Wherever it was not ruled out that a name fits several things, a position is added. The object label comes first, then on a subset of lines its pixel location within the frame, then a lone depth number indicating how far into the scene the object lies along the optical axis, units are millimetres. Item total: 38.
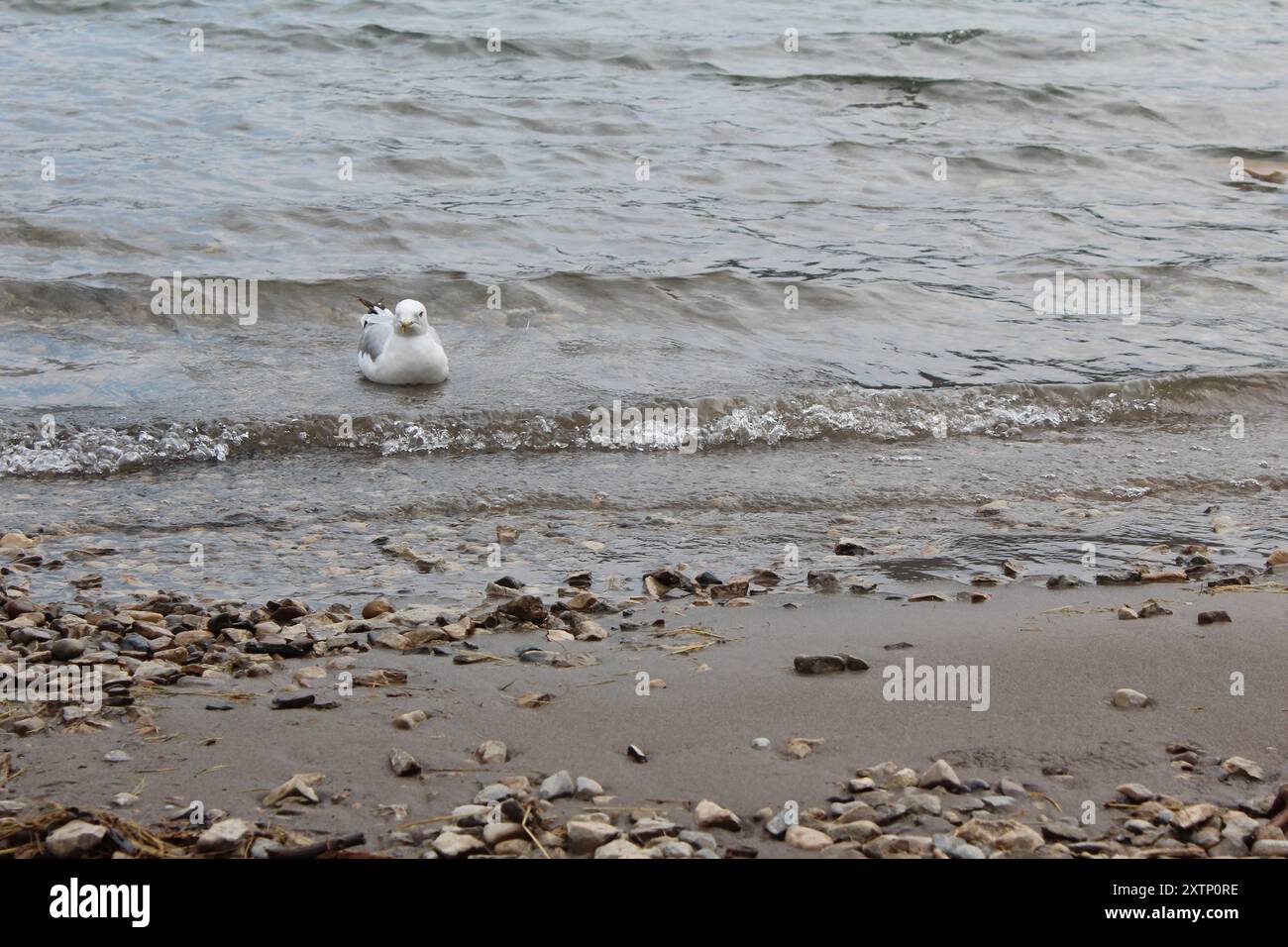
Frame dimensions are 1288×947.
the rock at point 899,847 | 3281
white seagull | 8383
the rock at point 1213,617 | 4848
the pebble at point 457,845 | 3195
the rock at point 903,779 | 3653
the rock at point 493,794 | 3484
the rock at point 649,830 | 3309
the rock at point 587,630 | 4799
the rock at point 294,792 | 3474
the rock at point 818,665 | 4402
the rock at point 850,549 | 5984
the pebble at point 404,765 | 3635
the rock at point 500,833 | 3266
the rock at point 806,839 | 3299
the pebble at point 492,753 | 3758
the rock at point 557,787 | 3545
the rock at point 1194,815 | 3439
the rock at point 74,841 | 3148
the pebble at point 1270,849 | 3307
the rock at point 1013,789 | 3611
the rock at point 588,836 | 3252
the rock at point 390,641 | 4660
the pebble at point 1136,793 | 3604
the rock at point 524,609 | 4934
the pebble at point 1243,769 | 3732
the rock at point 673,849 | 3217
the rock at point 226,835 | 3213
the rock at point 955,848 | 3277
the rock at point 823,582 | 5371
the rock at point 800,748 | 3830
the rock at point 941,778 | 3642
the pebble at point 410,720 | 3955
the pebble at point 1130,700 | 4191
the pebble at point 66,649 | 4430
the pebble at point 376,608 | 5078
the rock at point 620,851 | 3207
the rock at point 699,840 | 3268
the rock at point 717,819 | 3398
